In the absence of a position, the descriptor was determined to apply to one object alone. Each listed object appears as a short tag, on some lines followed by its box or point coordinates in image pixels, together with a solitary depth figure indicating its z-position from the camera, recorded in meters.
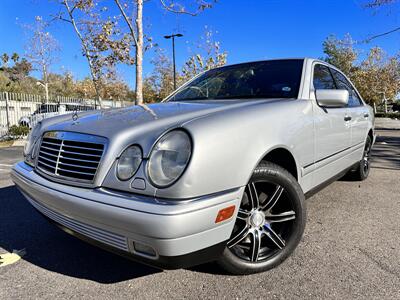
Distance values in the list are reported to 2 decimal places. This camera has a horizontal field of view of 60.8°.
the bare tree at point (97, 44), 14.34
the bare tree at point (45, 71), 24.56
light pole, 23.33
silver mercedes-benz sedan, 1.74
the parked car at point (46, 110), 14.27
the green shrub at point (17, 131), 13.42
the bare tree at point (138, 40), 12.01
